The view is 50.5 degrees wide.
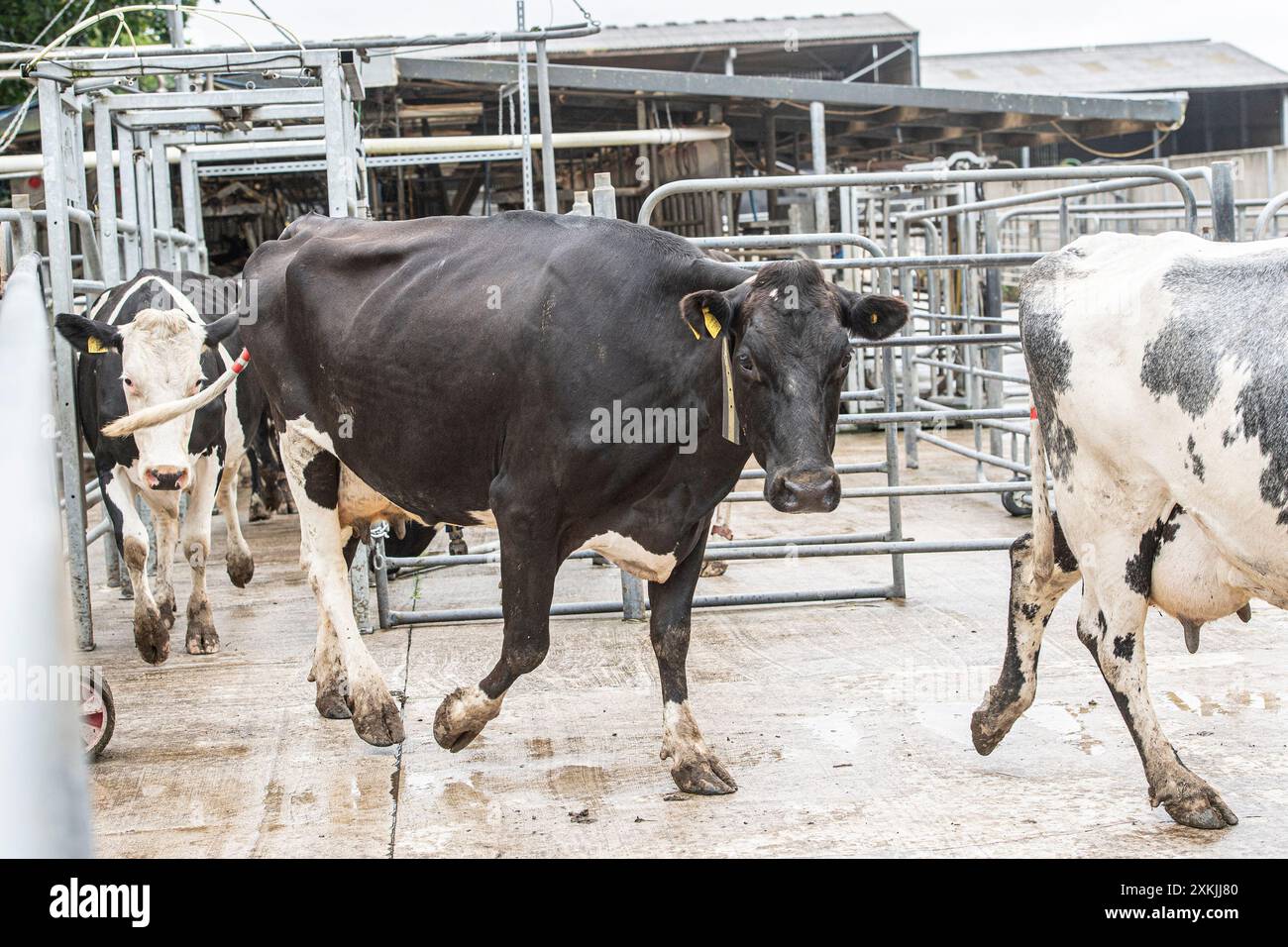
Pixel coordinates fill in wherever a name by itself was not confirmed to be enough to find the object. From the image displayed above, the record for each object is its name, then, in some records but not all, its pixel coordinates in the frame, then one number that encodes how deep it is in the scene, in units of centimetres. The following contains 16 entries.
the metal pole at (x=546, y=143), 742
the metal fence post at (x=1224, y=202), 593
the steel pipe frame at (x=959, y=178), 639
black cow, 414
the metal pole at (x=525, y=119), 767
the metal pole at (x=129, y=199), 833
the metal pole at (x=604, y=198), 641
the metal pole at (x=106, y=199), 753
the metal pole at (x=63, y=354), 649
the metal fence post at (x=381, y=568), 662
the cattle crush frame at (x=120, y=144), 650
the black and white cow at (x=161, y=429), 611
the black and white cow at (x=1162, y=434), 356
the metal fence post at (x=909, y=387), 751
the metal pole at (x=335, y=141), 660
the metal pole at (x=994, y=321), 971
